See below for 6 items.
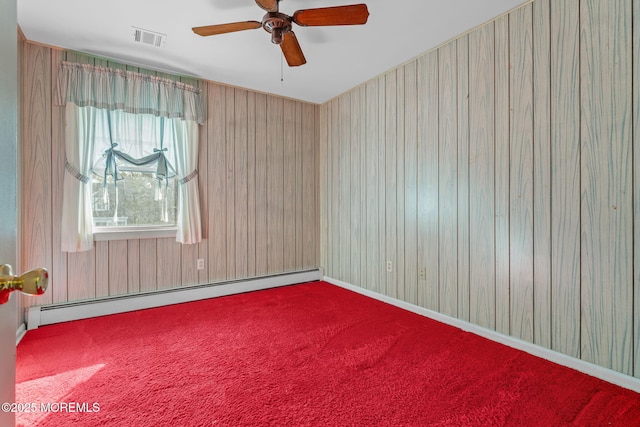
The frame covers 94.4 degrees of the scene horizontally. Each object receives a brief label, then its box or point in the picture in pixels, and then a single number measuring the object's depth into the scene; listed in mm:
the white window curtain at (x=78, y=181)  2604
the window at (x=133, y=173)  2824
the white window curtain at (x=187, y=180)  3150
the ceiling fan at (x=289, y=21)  1768
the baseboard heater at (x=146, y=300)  2529
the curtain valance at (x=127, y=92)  2641
